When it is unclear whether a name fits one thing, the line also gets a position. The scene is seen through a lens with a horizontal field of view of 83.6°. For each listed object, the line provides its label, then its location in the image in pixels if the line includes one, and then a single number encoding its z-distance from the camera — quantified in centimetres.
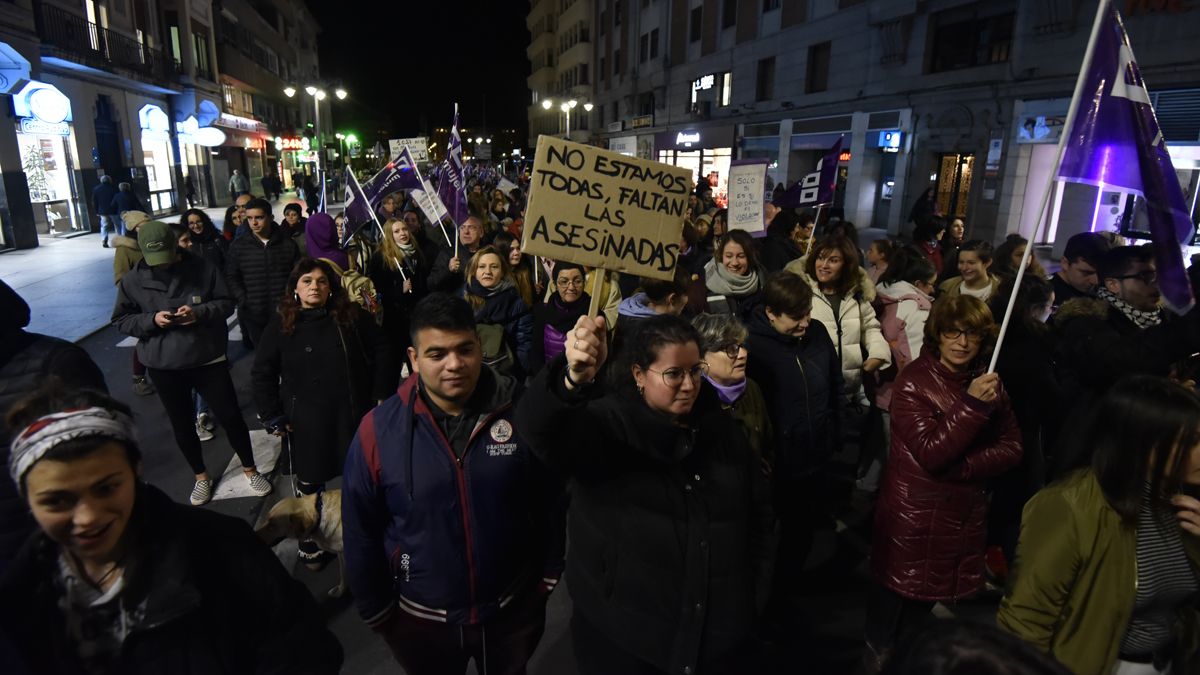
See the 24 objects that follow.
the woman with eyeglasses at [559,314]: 482
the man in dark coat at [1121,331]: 332
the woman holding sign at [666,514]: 232
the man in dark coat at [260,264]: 659
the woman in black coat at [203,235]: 830
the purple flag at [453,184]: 833
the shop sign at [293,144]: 5047
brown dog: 329
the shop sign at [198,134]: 2836
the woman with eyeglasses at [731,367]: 321
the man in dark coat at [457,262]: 721
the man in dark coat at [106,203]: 1856
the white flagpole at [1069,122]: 272
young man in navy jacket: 248
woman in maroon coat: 302
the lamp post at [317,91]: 3162
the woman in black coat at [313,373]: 413
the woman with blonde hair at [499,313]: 495
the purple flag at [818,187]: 873
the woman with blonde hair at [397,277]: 678
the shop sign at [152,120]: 2519
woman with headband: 164
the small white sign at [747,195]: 772
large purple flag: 286
